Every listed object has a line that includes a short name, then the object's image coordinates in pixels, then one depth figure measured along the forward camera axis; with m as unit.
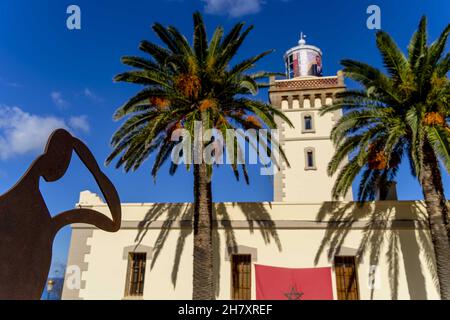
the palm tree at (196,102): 12.52
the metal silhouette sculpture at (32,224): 5.50
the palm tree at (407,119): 11.90
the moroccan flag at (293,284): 13.43
